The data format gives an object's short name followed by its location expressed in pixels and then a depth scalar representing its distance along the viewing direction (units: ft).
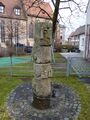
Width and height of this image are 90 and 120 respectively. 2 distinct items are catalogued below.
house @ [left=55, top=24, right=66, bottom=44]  103.23
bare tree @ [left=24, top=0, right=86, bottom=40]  22.91
